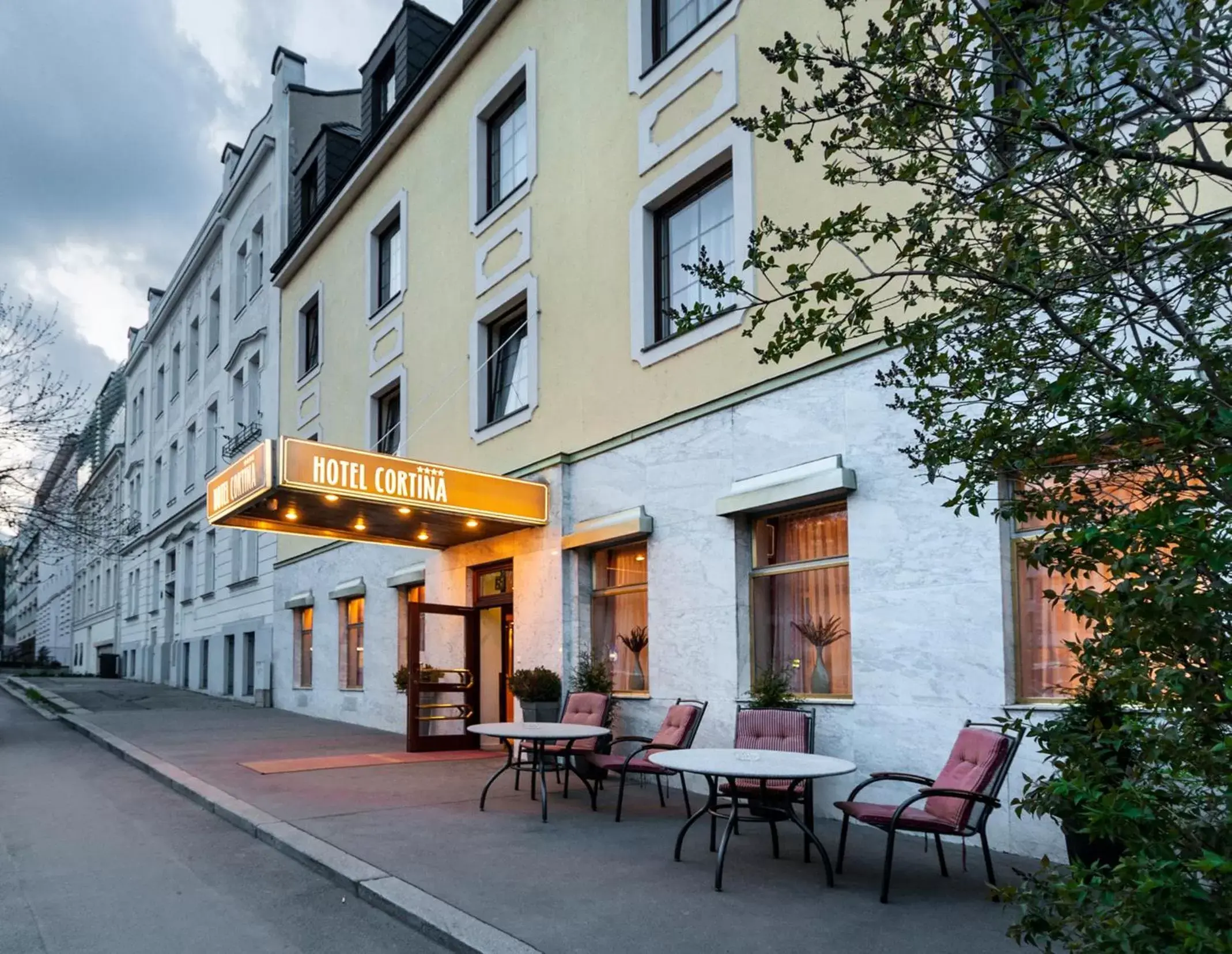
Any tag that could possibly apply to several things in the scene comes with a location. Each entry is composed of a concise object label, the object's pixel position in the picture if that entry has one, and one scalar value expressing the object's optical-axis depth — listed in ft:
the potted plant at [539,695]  37.42
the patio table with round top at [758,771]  19.77
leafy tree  8.11
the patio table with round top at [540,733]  28.04
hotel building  26.58
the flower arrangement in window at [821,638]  29.27
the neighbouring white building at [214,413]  78.28
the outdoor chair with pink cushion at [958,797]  18.88
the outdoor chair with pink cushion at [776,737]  23.59
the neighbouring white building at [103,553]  68.80
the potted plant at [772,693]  28.50
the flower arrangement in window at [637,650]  36.58
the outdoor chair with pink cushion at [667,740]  27.78
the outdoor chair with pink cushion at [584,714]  32.45
